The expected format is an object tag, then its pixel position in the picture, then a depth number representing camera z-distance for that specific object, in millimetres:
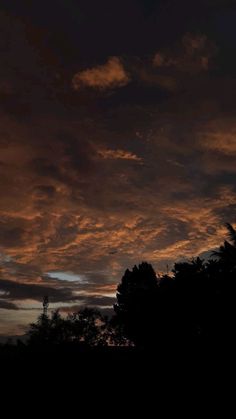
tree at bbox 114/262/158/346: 43312
